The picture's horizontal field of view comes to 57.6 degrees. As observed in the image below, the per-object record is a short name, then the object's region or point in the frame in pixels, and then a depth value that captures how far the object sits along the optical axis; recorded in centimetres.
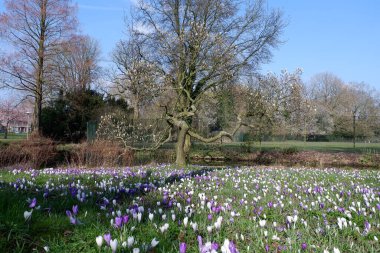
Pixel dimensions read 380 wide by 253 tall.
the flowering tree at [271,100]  2022
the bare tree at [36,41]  2439
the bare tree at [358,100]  6196
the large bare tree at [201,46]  2011
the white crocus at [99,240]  253
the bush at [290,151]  2450
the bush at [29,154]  1255
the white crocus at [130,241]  262
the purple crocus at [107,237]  259
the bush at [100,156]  1362
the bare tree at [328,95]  5605
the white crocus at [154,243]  271
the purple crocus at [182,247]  238
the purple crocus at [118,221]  309
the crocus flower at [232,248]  241
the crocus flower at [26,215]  313
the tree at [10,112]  2859
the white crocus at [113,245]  250
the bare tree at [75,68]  2545
